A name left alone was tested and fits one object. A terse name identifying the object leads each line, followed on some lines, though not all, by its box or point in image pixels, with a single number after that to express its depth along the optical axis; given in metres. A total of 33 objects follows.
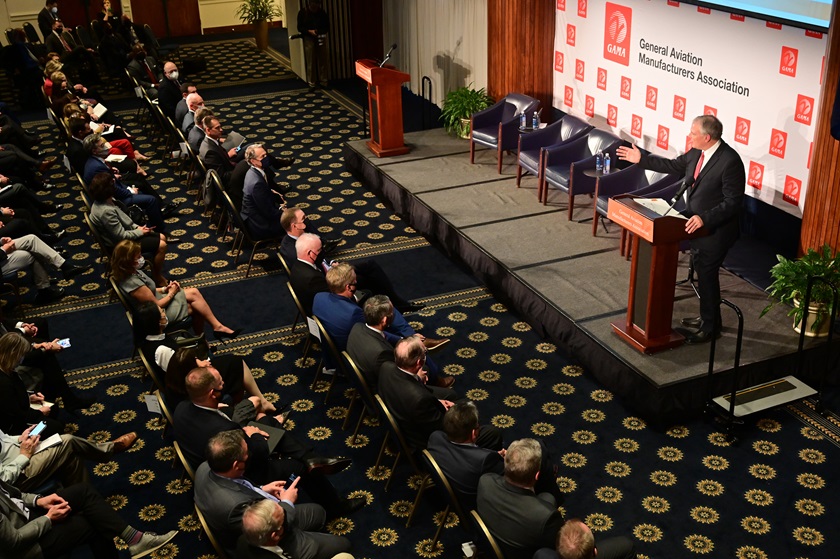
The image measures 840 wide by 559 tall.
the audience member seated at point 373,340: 5.70
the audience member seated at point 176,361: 5.39
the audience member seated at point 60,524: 4.43
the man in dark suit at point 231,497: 4.39
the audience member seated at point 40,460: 4.89
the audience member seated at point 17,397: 5.33
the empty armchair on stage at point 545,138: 9.52
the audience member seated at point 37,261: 7.86
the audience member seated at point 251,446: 5.03
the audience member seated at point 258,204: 8.28
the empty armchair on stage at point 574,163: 8.78
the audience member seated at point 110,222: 7.65
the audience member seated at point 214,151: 9.27
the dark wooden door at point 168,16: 19.67
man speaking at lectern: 6.19
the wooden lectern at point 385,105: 10.60
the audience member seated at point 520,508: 4.23
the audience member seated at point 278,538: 4.07
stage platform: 6.30
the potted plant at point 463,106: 11.27
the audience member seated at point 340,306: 6.16
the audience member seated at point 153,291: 6.53
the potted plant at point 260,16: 17.81
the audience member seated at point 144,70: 13.24
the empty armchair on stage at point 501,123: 10.18
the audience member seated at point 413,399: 5.17
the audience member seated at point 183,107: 10.77
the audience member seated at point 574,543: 3.85
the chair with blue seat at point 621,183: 8.38
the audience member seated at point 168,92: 11.67
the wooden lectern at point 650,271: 6.06
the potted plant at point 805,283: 6.43
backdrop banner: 7.46
